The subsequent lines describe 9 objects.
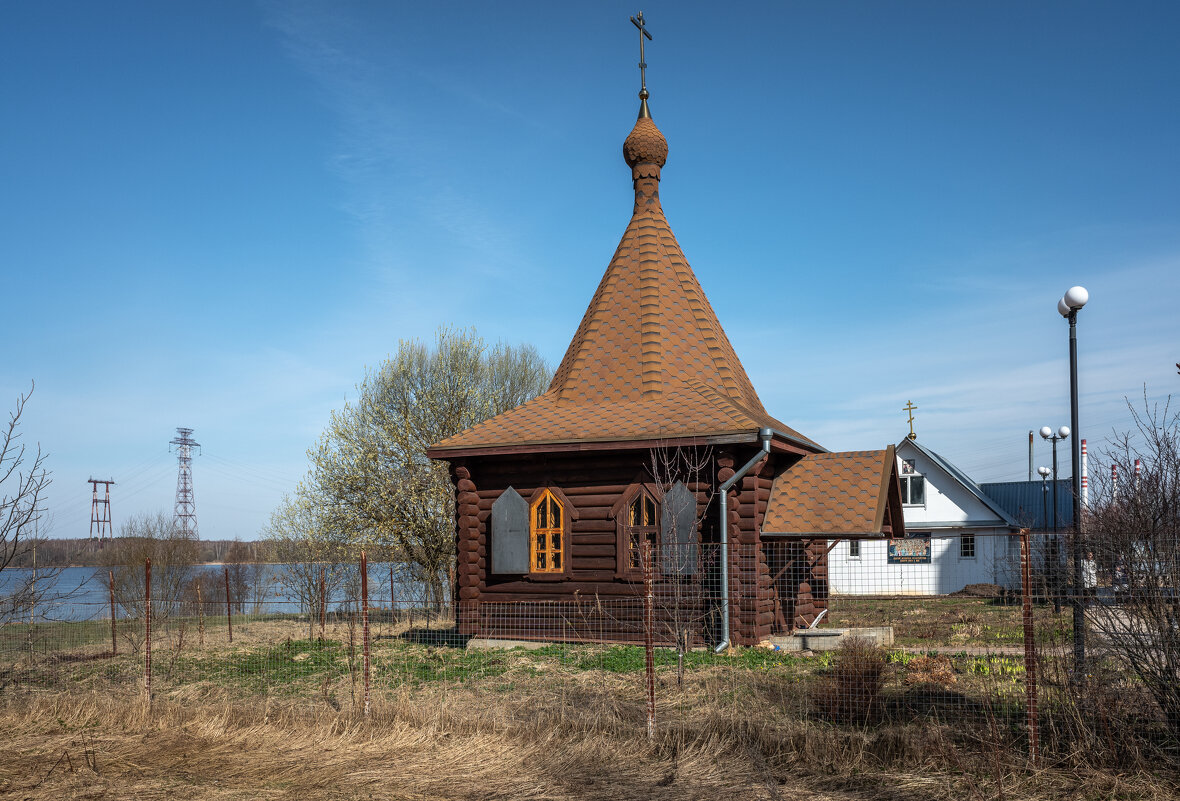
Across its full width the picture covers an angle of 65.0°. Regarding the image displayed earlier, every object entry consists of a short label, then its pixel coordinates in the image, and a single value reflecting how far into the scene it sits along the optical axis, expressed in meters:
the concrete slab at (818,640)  13.67
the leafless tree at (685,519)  13.34
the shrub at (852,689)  8.54
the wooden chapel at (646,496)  13.82
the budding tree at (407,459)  25.03
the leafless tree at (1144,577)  6.78
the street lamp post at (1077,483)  7.14
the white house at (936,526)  30.69
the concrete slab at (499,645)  14.65
